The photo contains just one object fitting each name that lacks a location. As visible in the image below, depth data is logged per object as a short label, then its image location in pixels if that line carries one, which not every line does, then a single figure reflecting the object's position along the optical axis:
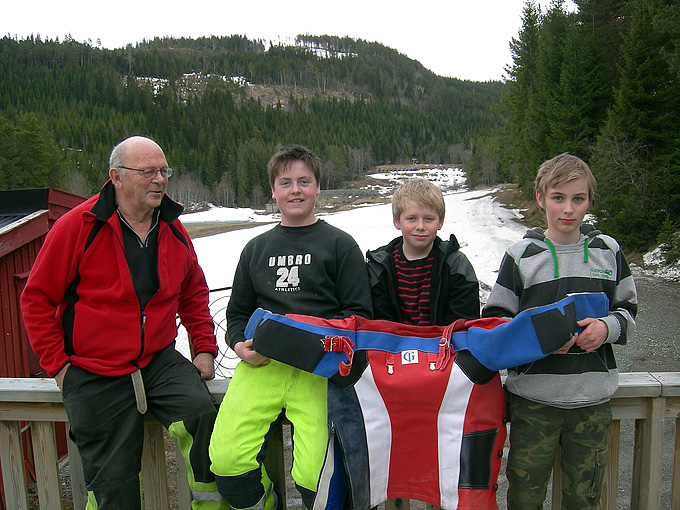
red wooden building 6.03
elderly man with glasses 2.04
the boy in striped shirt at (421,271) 2.18
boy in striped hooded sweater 1.93
